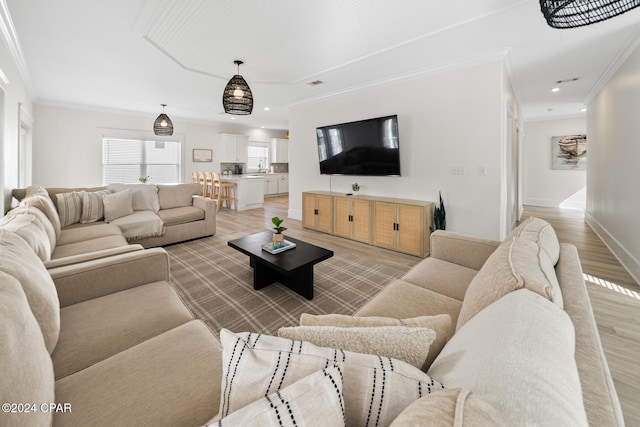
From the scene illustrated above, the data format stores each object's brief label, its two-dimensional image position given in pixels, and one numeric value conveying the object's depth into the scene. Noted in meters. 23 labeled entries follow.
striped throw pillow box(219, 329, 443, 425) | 0.57
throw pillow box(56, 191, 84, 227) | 3.42
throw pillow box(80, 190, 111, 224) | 3.59
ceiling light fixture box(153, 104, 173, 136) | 5.63
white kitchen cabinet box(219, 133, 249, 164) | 8.59
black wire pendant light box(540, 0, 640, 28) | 1.40
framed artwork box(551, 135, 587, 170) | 6.88
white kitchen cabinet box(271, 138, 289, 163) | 10.07
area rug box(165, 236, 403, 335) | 2.23
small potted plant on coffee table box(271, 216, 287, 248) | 2.75
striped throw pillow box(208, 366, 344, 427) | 0.46
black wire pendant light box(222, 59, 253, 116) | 3.08
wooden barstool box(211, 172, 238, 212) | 7.26
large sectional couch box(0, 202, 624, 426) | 0.51
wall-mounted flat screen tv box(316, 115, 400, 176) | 4.18
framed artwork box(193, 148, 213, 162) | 8.07
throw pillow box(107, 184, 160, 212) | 4.20
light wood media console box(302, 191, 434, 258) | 3.75
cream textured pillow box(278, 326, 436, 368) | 0.71
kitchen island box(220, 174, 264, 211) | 7.25
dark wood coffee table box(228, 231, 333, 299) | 2.42
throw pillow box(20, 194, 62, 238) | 2.55
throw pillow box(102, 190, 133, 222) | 3.72
